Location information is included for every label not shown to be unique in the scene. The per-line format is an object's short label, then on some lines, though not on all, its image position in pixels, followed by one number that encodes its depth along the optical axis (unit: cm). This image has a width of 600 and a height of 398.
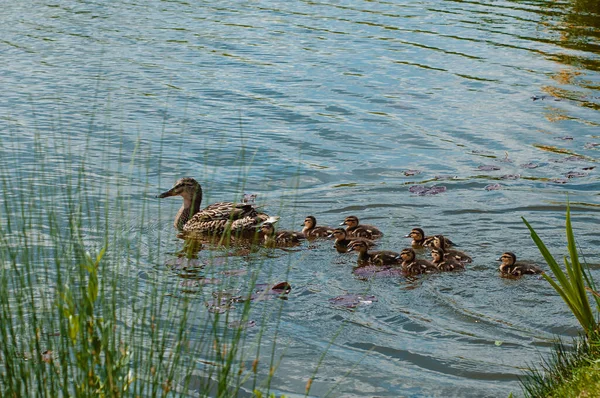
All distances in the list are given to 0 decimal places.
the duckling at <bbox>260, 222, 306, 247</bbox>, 1012
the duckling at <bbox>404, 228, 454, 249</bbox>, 994
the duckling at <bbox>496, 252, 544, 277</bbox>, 898
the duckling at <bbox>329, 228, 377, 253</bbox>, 991
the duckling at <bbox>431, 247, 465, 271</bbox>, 920
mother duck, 1038
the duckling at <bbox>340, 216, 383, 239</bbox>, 1023
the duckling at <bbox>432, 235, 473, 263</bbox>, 935
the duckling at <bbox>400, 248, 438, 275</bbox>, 931
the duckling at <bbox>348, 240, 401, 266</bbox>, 952
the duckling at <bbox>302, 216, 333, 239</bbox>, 1012
